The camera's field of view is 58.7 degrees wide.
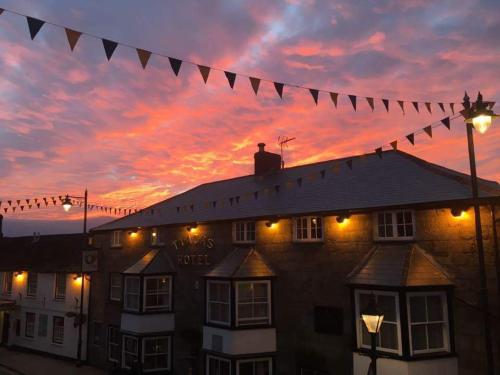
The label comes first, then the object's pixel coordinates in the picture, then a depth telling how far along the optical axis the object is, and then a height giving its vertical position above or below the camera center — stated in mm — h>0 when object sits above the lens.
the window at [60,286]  27972 -1460
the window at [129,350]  21141 -4183
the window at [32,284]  29956 -1405
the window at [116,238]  24969 +1353
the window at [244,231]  18609 +1238
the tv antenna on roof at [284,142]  25156 +6652
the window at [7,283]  31891 -1405
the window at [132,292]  21312 -1440
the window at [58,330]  27484 -4102
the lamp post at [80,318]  24562 -3099
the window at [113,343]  23328 -4241
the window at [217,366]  17344 -4092
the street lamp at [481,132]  9641 +2773
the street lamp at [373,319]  9297 -1243
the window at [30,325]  29469 -4108
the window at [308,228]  16412 +1190
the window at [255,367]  16719 -3945
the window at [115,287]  24078 -1321
